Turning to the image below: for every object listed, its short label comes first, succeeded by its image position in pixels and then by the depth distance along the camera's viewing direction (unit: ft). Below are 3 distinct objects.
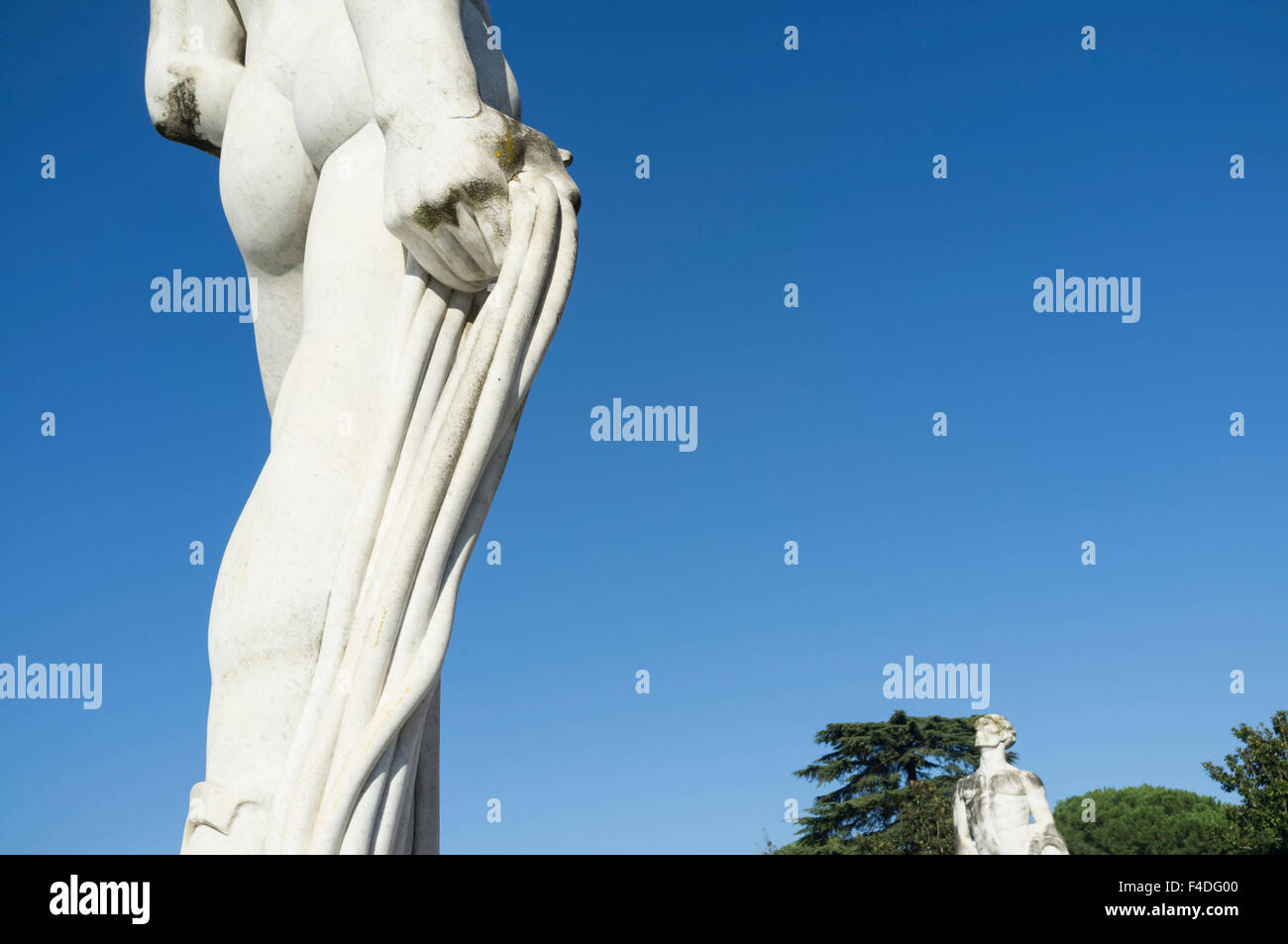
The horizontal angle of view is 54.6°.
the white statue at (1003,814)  29.60
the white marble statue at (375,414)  10.05
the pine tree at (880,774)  104.42
